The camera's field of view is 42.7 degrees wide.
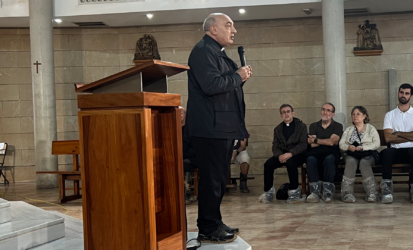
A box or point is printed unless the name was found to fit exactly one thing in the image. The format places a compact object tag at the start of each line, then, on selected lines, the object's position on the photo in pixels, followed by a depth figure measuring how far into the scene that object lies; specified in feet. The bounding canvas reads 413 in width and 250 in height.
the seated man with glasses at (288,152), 19.43
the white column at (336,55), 24.75
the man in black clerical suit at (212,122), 9.87
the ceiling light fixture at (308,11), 26.89
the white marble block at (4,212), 10.61
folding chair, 29.04
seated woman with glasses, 18.78
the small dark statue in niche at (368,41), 27.76
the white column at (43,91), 26.61
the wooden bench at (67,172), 21.56
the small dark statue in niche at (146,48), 29.09
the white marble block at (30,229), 9.80
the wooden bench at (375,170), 19.31
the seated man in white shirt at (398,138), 18.51
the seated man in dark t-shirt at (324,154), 19.19
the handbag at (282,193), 20.02
